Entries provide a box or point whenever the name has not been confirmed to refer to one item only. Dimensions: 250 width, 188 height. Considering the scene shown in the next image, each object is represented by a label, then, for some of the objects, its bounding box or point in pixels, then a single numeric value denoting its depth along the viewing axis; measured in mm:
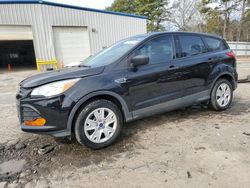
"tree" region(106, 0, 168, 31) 30734
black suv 2742
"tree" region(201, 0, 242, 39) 26814
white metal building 13367
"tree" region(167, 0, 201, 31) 31891
